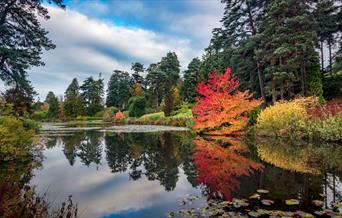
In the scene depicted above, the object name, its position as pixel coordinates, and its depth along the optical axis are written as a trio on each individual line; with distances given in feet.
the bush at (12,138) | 31.68
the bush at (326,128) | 45.60
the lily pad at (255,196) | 19.13
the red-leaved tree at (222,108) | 65.46
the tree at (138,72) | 229.04
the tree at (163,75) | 183.62
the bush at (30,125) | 59.78
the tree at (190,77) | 150.41
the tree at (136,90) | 200.13
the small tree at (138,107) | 164.35
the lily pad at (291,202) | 17.85
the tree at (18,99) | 56.18
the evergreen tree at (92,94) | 204.44
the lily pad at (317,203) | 17.76
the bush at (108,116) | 173.06
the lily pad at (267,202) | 17.74
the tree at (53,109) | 207.31
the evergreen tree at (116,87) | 219.82
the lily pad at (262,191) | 20.75
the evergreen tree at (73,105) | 198.37
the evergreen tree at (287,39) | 65.92
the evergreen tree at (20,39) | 45.65
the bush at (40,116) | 210.59
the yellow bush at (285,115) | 53.72
